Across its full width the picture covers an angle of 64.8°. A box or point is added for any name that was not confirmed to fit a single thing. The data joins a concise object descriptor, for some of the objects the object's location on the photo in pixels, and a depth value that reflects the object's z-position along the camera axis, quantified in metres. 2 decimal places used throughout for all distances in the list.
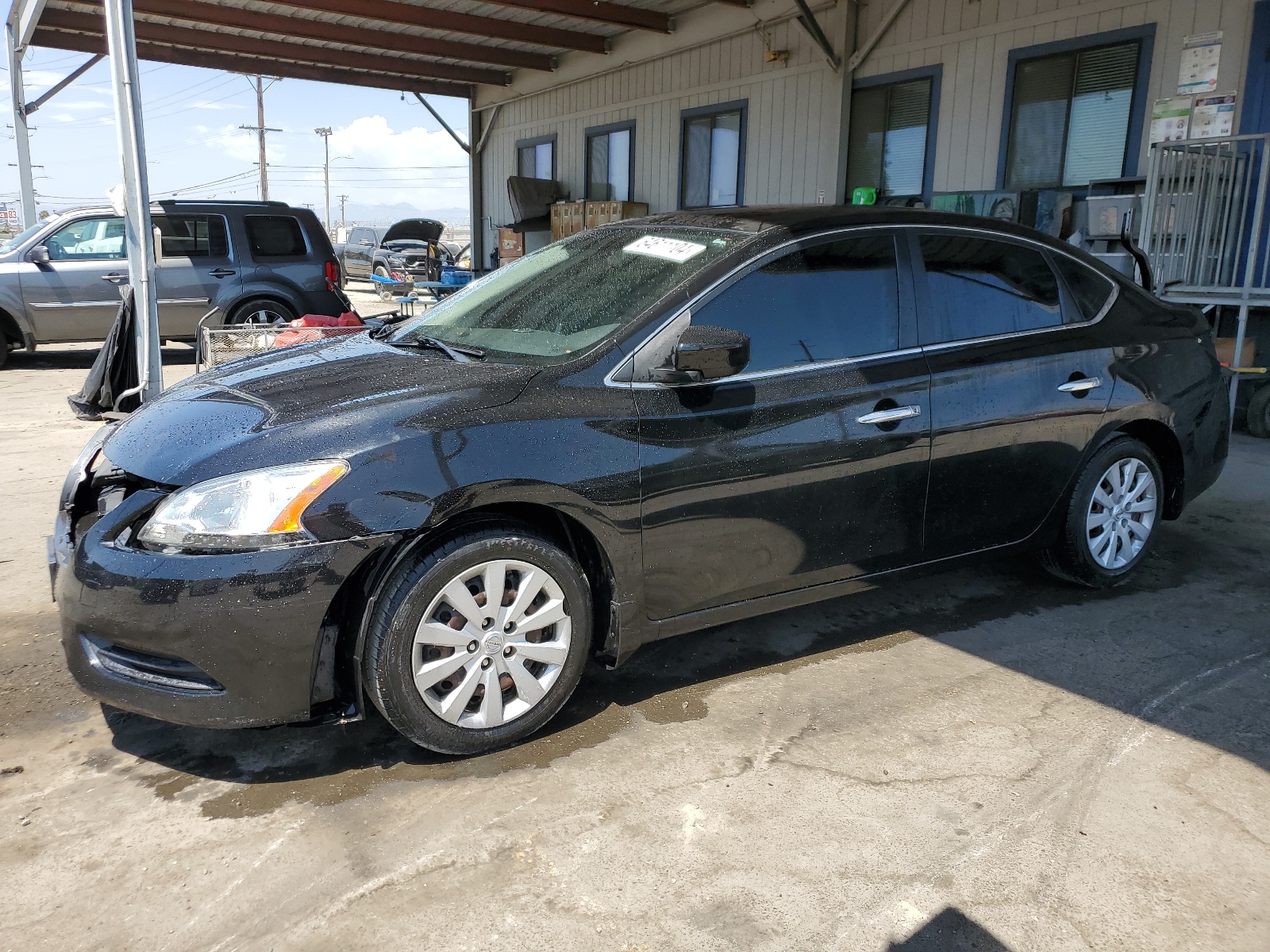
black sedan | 2.68
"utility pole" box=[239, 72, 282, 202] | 46.88
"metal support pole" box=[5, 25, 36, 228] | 17.17
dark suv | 10.59
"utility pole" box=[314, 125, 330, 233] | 75.41
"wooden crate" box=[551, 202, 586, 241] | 15.39
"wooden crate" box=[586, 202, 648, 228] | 14.20
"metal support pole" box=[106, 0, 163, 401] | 6.41
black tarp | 7.51
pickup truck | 26.41
